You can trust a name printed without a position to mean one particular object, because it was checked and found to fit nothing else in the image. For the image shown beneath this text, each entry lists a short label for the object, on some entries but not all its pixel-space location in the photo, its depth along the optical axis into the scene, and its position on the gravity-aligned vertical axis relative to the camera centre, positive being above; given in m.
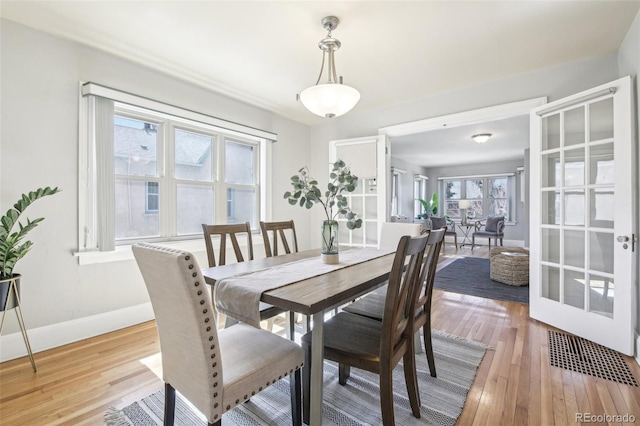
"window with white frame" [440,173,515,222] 8.25 +0.54
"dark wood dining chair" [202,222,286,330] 1.84 -0.23
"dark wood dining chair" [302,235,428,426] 1.26 -0.62
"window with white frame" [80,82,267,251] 2.50 +0.39
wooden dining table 1.21 -0.35
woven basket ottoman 4.04 -0.77
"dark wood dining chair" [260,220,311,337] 2.51 -0.15
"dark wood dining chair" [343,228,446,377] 1.57 -0.58
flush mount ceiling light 5.34 +1.38
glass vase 1.97 -0.20
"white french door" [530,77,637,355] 2.19 -0.03
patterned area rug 1.52 -1.06
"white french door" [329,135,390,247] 3.91 +0.43
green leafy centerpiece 1.89 +0.08
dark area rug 3.65 -1.01
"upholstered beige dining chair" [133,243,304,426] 1.01 -0.56
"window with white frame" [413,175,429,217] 8.89 +0.64
